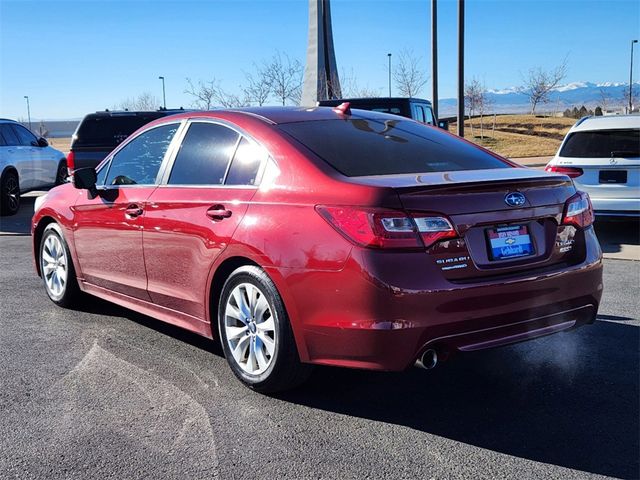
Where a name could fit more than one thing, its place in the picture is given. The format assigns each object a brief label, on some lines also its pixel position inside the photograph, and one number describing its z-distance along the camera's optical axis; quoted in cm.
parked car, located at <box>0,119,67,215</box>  1334
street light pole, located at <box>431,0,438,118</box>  1938
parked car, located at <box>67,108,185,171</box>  1277
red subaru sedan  355
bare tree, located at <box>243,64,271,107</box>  3250
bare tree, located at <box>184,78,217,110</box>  3238
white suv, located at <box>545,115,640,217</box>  916
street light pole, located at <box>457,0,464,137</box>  1844
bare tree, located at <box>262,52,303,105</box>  3378
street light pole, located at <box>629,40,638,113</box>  5562
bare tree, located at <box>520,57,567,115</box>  5512
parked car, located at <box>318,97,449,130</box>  1251
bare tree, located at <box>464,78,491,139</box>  5204
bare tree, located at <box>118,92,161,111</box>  5450
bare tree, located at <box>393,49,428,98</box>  3593
